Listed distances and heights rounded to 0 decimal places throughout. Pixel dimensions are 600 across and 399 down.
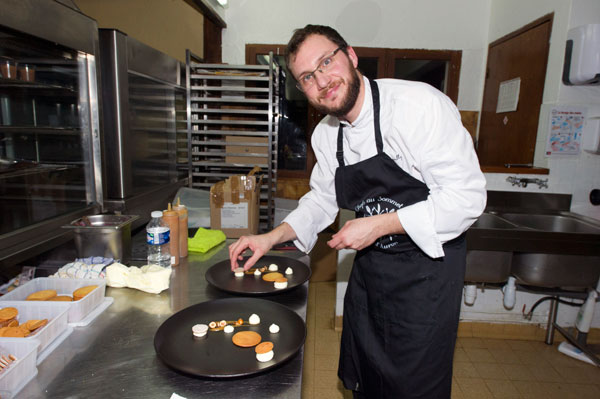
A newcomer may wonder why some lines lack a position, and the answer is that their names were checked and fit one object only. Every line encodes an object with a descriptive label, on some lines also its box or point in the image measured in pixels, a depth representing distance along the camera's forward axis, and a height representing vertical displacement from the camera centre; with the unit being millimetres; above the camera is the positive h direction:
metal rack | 3033 +12
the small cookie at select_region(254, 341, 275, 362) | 919 -516
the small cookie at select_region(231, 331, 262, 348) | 985 -524
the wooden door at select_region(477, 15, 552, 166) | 2781 +403
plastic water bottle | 1452 -406
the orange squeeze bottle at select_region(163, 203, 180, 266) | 1557 -392
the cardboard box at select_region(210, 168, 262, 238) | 2146 -405
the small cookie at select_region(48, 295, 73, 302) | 1155 -507
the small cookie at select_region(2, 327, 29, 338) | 927 -491
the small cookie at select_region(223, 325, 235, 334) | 1044 -523
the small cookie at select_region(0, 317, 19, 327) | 983 -496
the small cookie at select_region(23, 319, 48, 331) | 993 -505
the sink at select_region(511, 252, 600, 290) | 2348 -757
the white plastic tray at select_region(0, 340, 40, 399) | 793 -508
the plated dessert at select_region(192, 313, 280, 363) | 933 -523
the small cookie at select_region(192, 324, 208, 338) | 1016 -516
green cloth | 1783 -500
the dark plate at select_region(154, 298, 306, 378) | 891 -527
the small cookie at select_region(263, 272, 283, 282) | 1402 -510
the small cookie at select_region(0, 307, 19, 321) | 994 -481
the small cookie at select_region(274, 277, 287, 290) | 1330 -508
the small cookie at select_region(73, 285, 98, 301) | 1158 -487
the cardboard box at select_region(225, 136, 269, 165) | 3260 -119
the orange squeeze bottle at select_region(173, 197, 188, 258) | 1643 -409
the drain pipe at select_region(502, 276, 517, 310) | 2703 -1039
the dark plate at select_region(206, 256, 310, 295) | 1308 -515
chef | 1217 -225
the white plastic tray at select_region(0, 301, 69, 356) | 1040 -497
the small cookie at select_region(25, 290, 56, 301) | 1130 -489
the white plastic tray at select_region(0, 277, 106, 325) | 1097 -492
